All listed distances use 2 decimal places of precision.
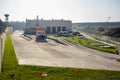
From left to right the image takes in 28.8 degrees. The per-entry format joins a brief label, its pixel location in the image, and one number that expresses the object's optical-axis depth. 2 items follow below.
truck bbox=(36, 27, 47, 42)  66.19
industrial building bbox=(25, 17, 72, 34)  105.56
